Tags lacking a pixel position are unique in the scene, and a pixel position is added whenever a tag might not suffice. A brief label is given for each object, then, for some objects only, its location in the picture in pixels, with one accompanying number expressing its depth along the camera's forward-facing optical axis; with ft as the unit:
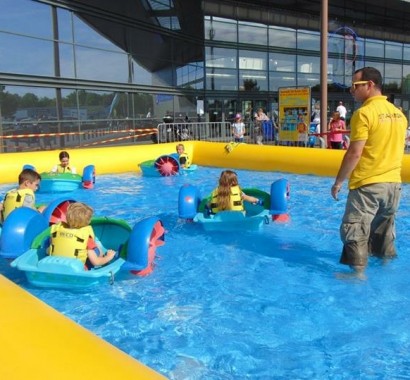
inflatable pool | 5.52
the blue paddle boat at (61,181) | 30.81
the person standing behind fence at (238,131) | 54.34
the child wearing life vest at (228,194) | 19.59
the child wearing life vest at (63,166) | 32.94
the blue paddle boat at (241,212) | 19.61
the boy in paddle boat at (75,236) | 13.73
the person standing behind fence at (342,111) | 49.01
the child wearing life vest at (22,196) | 18.39
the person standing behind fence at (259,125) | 55.70
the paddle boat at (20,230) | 15.60
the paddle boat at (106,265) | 13.39
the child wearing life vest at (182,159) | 38.92
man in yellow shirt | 13.47
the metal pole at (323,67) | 40.27
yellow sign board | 45.80
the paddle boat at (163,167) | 37.14
